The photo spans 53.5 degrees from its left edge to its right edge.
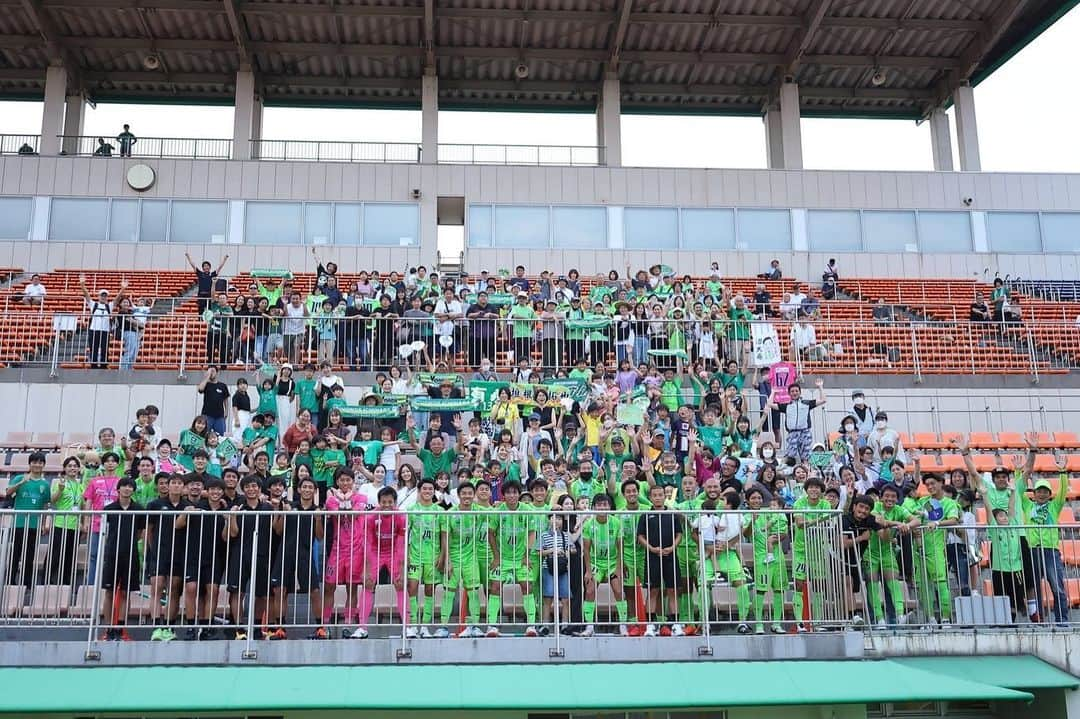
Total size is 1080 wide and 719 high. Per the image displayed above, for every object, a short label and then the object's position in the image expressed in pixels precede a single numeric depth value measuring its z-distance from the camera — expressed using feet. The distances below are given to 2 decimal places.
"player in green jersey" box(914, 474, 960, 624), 35.22
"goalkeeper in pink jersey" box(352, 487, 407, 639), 31.08
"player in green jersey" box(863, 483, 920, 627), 35.09
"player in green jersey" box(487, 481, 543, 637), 31.40
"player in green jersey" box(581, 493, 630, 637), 31.60
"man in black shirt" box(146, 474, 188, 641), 30.27
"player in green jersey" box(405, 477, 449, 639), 31.32
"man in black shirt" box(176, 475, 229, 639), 30.35
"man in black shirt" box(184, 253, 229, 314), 63.77
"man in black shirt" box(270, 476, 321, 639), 30.73
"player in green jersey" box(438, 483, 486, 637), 31.37
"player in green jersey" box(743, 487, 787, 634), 32.04
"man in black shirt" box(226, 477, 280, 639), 30.68
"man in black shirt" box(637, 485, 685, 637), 31.71
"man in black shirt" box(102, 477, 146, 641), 30.42
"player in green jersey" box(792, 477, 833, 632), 32.35
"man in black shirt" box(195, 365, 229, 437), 49.52
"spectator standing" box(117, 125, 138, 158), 92.02
